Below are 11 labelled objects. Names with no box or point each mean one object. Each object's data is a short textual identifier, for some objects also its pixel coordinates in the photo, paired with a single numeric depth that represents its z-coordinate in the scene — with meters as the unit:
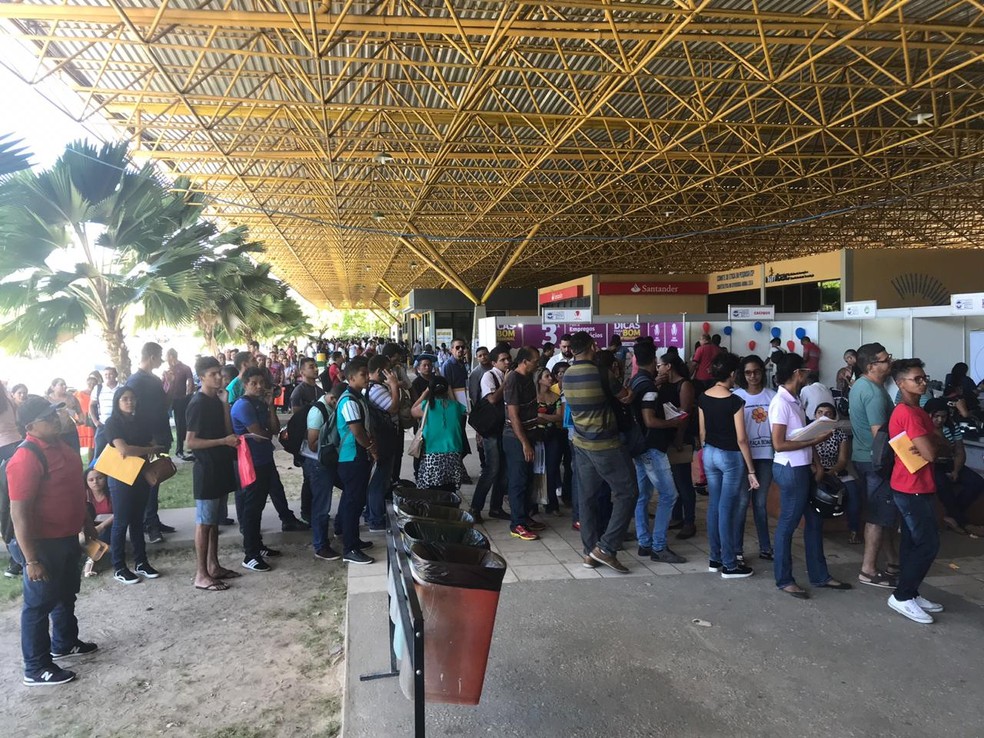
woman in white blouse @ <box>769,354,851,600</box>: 4.57
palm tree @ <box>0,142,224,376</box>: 8.18
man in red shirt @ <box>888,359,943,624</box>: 4.07
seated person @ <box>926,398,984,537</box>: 6.17
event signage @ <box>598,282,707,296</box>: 27.83
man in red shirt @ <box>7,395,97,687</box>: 3.68
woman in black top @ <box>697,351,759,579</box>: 4.84
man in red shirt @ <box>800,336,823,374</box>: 15.04
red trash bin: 2.76
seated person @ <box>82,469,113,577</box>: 5.71
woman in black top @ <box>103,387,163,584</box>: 5.43
